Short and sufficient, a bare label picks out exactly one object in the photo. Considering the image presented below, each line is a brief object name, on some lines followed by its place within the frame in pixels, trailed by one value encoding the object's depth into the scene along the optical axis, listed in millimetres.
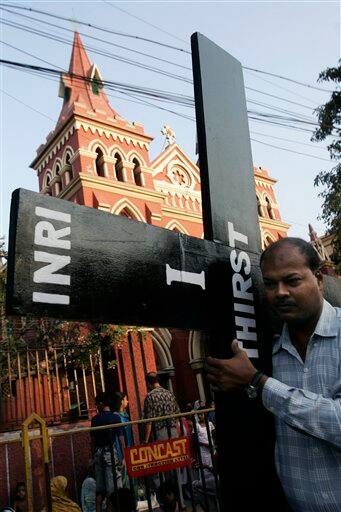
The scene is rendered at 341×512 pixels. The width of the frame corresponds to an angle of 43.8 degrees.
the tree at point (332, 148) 12156
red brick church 14695
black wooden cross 1040
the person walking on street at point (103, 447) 4840
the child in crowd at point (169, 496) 4473
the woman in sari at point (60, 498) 4414
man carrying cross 1154
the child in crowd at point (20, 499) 5491
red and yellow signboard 3666
